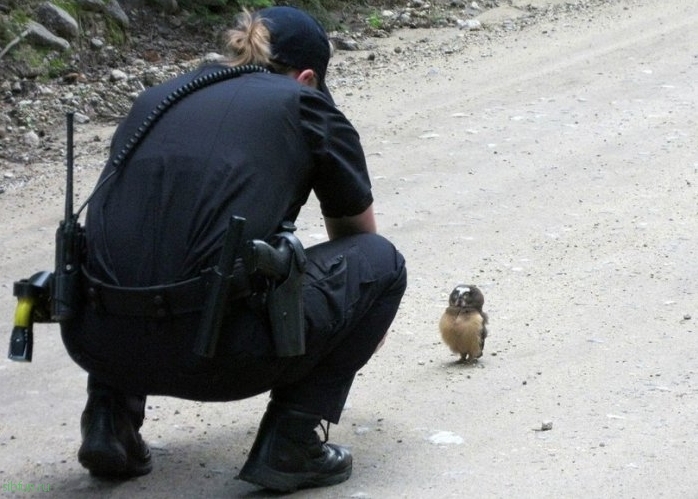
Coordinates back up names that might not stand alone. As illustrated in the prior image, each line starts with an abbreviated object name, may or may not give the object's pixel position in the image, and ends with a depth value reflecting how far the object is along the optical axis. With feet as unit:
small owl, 33.22
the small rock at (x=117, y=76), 66.03
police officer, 24.03
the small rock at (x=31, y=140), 58.54
